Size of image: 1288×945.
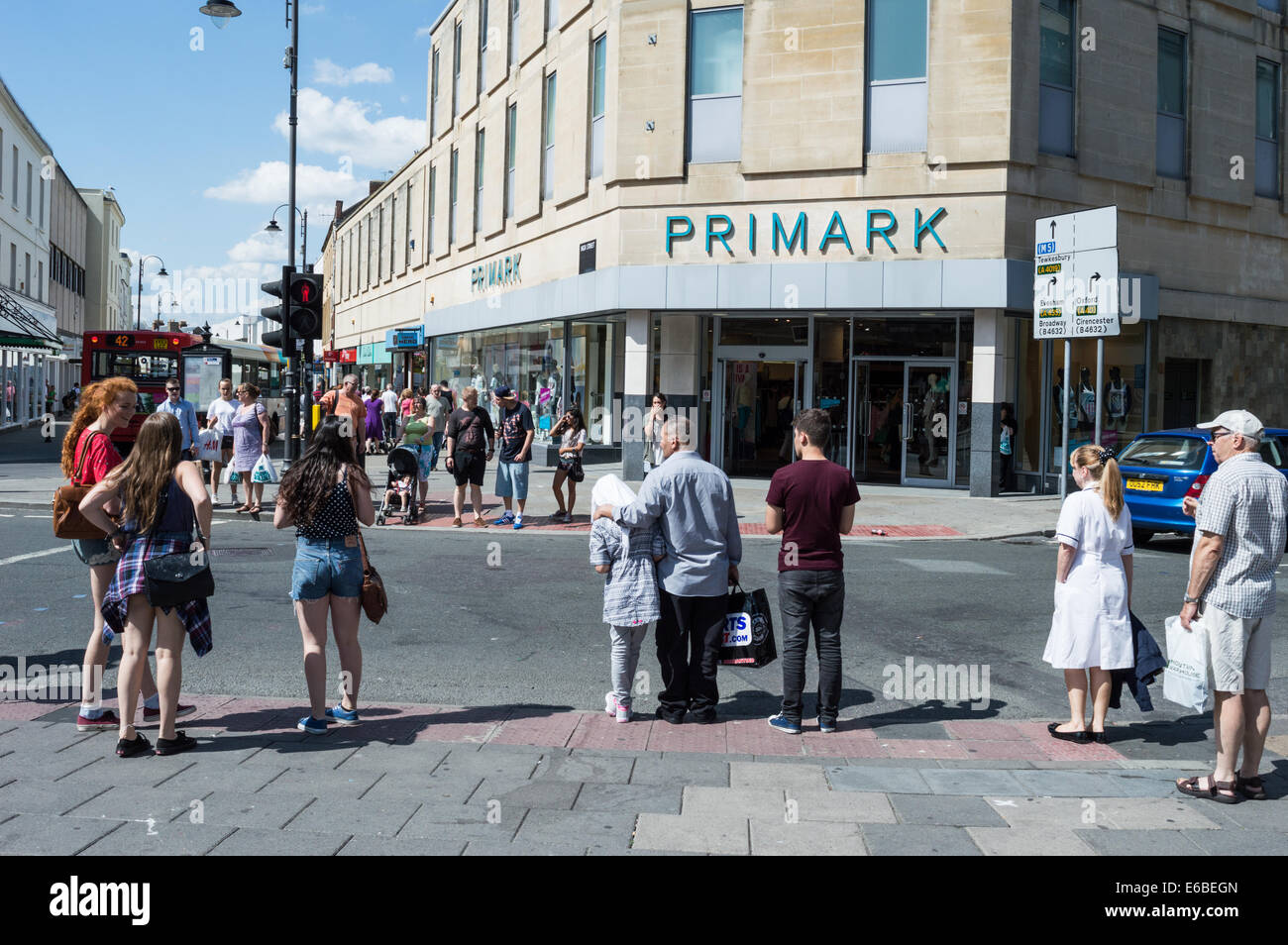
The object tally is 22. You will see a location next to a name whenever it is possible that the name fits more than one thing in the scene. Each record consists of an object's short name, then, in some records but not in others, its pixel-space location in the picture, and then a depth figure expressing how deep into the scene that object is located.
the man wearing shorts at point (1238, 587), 5.38
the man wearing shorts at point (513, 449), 15.02
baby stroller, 15.20
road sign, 16.66
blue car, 14.02
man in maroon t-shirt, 6.46
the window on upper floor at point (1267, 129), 24.66
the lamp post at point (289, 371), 18.55
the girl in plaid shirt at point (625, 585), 6.57
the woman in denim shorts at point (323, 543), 6.13
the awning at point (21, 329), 31.19
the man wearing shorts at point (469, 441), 15.06
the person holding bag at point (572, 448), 15.65
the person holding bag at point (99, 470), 6.35
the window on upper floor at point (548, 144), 27.00
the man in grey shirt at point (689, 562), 6.57
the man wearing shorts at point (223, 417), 16.78
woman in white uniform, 6.38
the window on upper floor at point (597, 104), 24.17
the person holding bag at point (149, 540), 5.75
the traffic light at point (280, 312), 16.97
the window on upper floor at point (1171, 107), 22.83
